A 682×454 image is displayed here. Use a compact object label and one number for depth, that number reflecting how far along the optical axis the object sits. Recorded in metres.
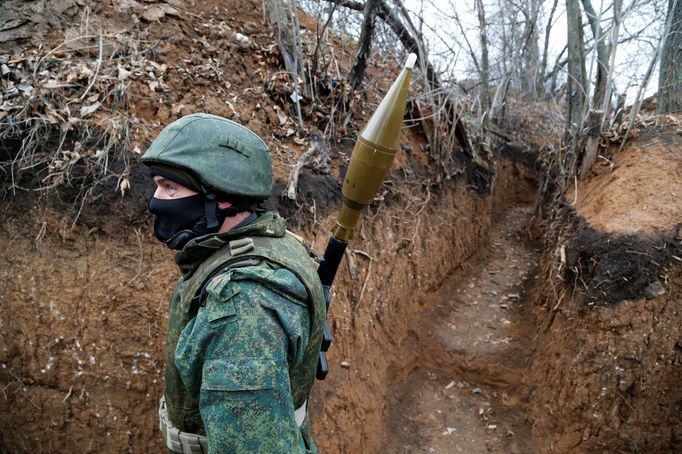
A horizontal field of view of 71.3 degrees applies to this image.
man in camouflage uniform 1.39
